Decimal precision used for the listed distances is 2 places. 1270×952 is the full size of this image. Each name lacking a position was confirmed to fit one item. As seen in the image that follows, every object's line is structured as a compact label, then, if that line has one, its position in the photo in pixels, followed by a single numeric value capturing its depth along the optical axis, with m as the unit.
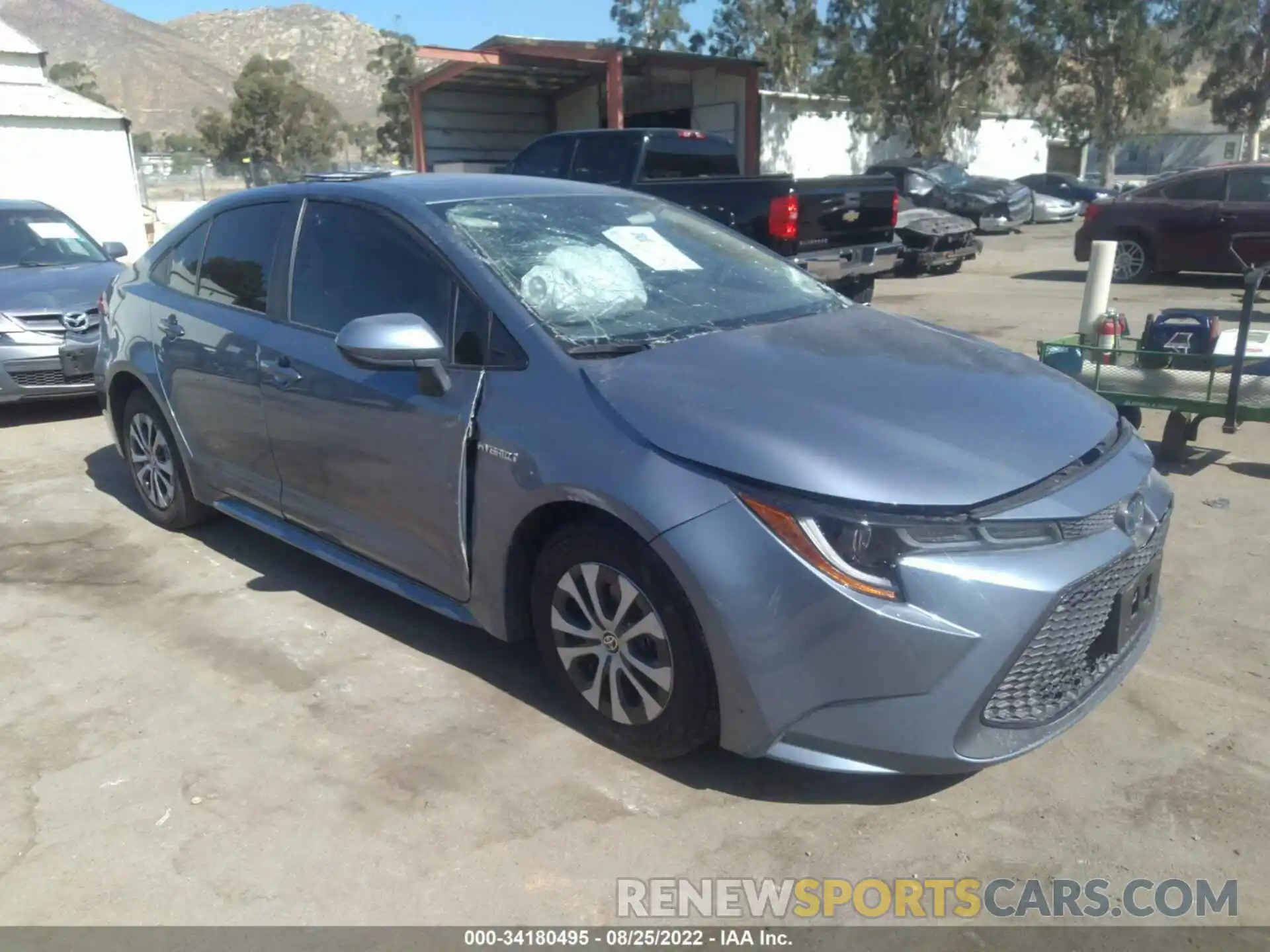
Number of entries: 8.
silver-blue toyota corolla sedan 2.62
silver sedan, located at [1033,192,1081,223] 27.73
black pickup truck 9.34
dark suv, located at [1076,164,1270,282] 12.40
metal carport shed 16.34
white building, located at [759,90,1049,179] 27.77
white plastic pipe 5.98
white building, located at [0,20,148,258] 18.50
